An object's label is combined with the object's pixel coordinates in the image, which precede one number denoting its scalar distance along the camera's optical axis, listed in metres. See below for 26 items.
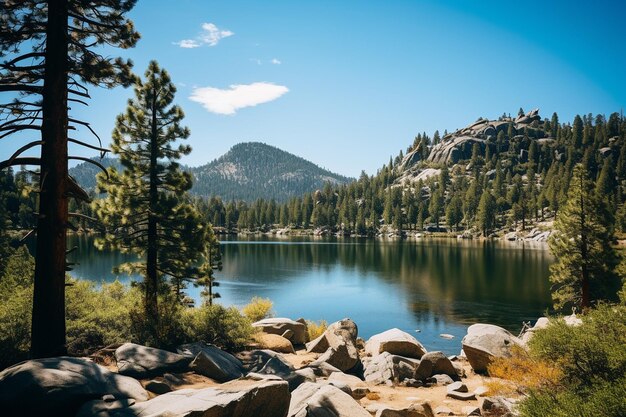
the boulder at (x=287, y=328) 24.17
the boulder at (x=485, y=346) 19.45
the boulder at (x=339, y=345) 18.41
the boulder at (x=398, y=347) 21.55
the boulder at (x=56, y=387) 7.34
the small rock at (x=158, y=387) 10.10
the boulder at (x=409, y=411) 10.61
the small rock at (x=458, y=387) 15.09
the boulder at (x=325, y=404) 9.02
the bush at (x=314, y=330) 28.20
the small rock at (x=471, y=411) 11.79
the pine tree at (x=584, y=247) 33.06
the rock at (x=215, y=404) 7.38
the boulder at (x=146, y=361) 11.54
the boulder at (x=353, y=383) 13.08
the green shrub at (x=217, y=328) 18.06
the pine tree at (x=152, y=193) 21.34
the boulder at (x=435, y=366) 17.59
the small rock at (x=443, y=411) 12.26
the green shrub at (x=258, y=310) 31.20
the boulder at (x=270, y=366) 13.15
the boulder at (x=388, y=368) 17.17
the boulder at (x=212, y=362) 12.66
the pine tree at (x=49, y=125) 10.75
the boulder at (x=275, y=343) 20.70
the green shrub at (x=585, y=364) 7.21
